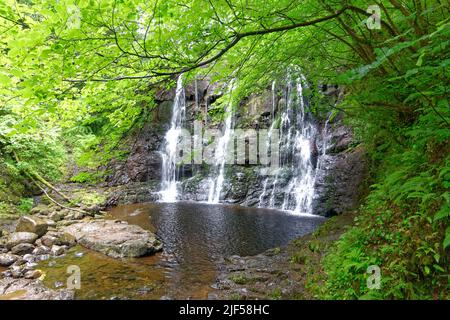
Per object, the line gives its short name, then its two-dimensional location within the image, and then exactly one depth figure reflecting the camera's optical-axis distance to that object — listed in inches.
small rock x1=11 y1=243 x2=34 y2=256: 289.9
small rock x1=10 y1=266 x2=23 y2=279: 245.3
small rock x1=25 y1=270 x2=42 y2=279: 244.0
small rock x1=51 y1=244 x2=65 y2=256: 298.2
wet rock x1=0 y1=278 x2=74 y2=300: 210.7
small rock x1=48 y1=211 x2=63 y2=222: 412.8
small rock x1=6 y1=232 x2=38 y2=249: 301.3
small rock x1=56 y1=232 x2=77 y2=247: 322.3
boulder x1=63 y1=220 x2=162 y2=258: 297.9
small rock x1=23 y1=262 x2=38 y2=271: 258.4
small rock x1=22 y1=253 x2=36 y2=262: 278.1
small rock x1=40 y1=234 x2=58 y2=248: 315.0
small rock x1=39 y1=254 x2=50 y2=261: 284.8
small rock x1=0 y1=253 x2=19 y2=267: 265.9
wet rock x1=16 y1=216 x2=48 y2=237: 331.6
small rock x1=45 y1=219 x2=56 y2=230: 366.4
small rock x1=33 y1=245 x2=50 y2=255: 294.8
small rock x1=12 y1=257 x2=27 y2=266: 267.8
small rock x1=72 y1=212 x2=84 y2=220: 433.4
